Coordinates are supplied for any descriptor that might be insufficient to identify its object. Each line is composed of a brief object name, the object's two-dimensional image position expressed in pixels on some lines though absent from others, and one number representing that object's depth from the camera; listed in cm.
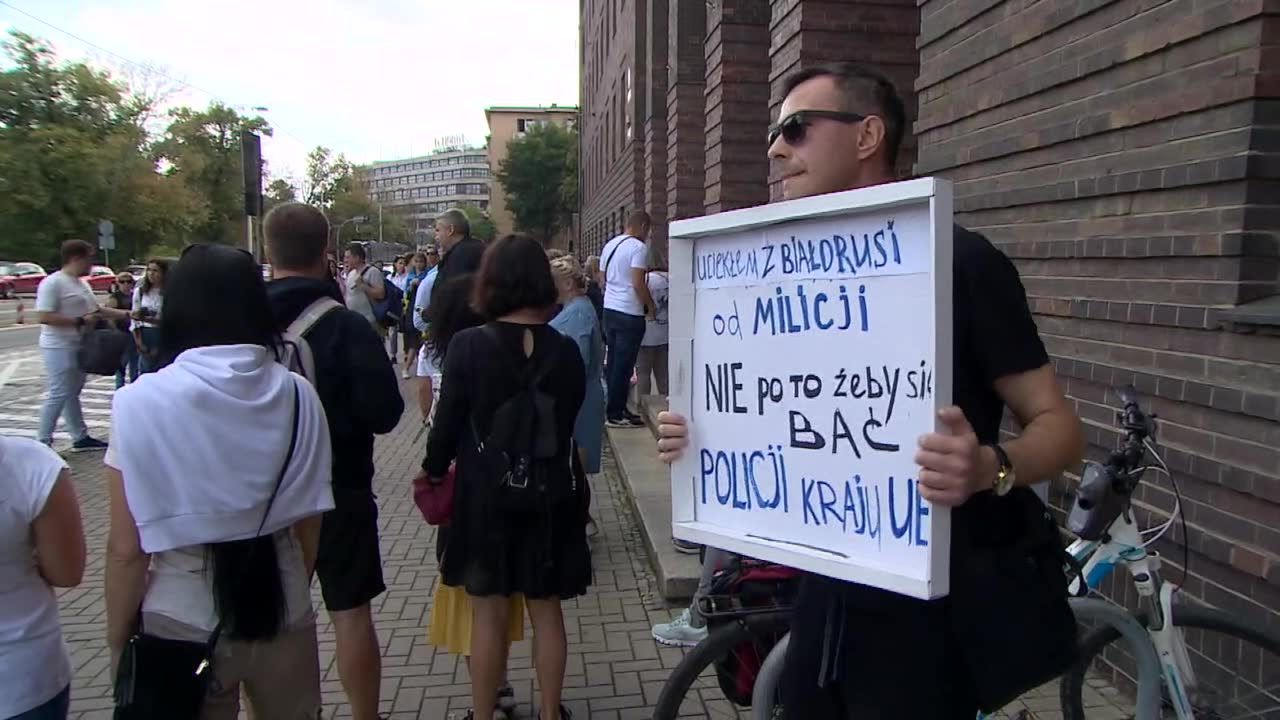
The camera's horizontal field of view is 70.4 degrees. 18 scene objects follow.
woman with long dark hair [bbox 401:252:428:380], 927
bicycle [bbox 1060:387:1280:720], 243
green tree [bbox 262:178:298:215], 7150
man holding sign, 154
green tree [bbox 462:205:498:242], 7581
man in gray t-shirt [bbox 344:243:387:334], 1093
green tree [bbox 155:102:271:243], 6556
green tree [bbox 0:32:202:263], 4872
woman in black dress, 305
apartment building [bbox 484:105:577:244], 10288
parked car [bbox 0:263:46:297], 4034
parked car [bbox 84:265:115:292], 4366
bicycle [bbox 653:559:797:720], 264
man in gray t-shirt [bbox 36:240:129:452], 793
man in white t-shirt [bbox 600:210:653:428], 801
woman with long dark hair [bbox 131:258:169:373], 960
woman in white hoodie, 205
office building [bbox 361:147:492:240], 16700
